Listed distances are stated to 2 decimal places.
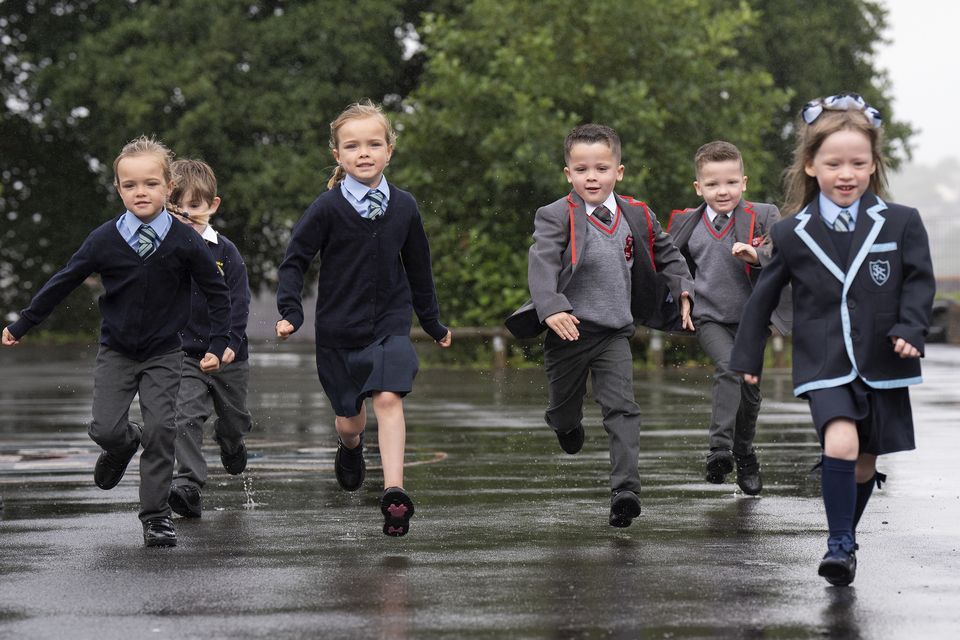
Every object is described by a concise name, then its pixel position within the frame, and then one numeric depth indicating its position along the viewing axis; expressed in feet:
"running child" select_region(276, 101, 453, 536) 45.60
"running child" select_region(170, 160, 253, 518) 51.91
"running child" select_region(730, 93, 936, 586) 37.26
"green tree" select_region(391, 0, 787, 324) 159.99
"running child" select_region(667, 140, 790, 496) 55.32
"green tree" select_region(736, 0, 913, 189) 234.50
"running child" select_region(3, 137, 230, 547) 45.93
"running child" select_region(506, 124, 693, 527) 47.73
